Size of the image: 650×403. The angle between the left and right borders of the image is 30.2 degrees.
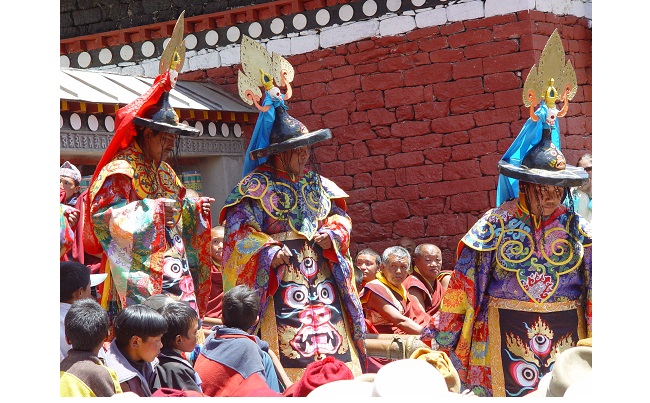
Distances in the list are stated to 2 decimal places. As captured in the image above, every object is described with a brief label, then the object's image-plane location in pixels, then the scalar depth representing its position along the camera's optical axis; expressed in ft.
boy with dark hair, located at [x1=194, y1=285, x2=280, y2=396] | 17.30
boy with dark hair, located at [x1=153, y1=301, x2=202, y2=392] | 16.58
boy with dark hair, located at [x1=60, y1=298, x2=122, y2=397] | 14.84
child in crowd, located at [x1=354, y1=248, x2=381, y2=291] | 29.48
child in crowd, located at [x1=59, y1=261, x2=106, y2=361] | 18.80
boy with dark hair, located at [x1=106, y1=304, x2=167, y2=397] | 16.11
